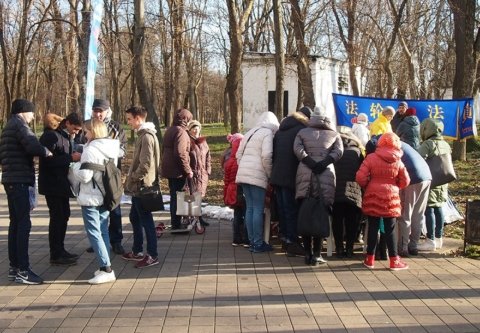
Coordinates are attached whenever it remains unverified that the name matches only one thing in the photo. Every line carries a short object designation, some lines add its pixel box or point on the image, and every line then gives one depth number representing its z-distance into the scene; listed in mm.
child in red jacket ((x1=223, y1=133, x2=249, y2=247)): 7574
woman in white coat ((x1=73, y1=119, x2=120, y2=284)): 5852
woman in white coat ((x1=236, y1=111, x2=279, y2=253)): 6953
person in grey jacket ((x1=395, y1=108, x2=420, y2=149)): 7355
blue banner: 11594
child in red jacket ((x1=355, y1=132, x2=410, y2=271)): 6270
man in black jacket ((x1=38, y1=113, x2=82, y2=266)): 6328
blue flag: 8969
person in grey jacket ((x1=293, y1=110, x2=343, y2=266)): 6379
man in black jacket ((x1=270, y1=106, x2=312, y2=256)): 6758
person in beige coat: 6500
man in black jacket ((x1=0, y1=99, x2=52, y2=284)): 5762
